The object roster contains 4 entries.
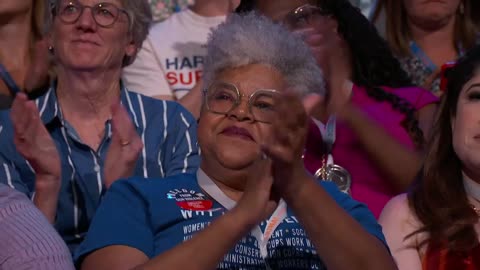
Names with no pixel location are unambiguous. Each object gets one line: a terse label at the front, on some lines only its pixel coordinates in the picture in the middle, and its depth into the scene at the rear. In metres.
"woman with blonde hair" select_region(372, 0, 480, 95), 7.92
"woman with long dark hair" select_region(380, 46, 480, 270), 5.67
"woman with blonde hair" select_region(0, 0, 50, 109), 7.45
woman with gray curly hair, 4.38
